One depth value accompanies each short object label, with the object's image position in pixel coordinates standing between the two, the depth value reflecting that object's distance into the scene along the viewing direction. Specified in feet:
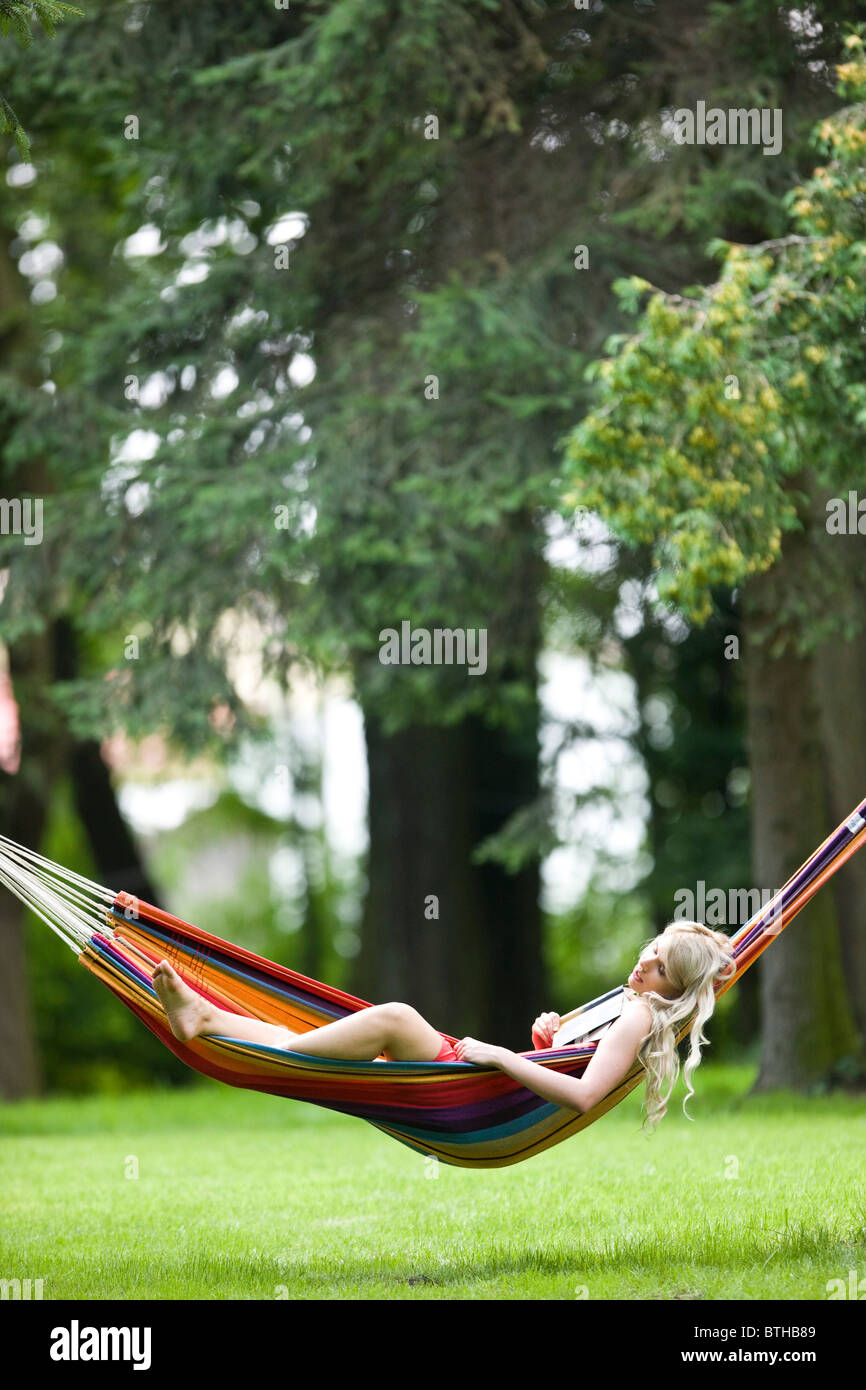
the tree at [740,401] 30.45
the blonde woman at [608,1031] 21.94
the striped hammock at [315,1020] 22.26
